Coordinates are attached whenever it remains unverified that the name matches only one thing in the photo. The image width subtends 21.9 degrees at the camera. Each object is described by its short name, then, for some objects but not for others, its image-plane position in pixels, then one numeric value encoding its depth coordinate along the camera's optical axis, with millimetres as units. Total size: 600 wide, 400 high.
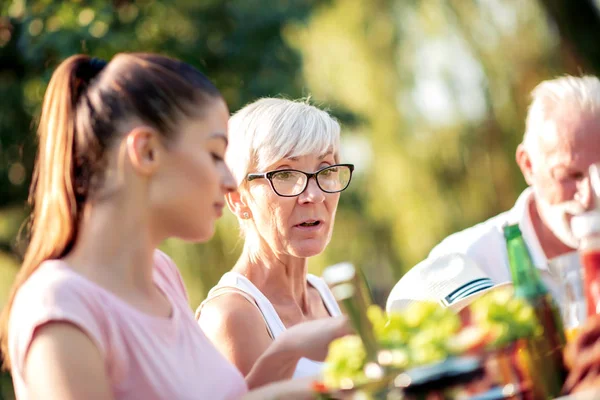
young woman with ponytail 1545
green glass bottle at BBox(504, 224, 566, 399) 1519
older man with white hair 2109
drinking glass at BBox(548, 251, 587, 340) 1613
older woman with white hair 2014
